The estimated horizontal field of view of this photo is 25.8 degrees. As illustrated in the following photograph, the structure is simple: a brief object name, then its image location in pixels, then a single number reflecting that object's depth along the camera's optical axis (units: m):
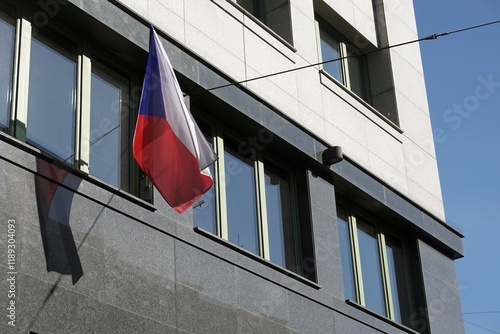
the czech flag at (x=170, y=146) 16.03
